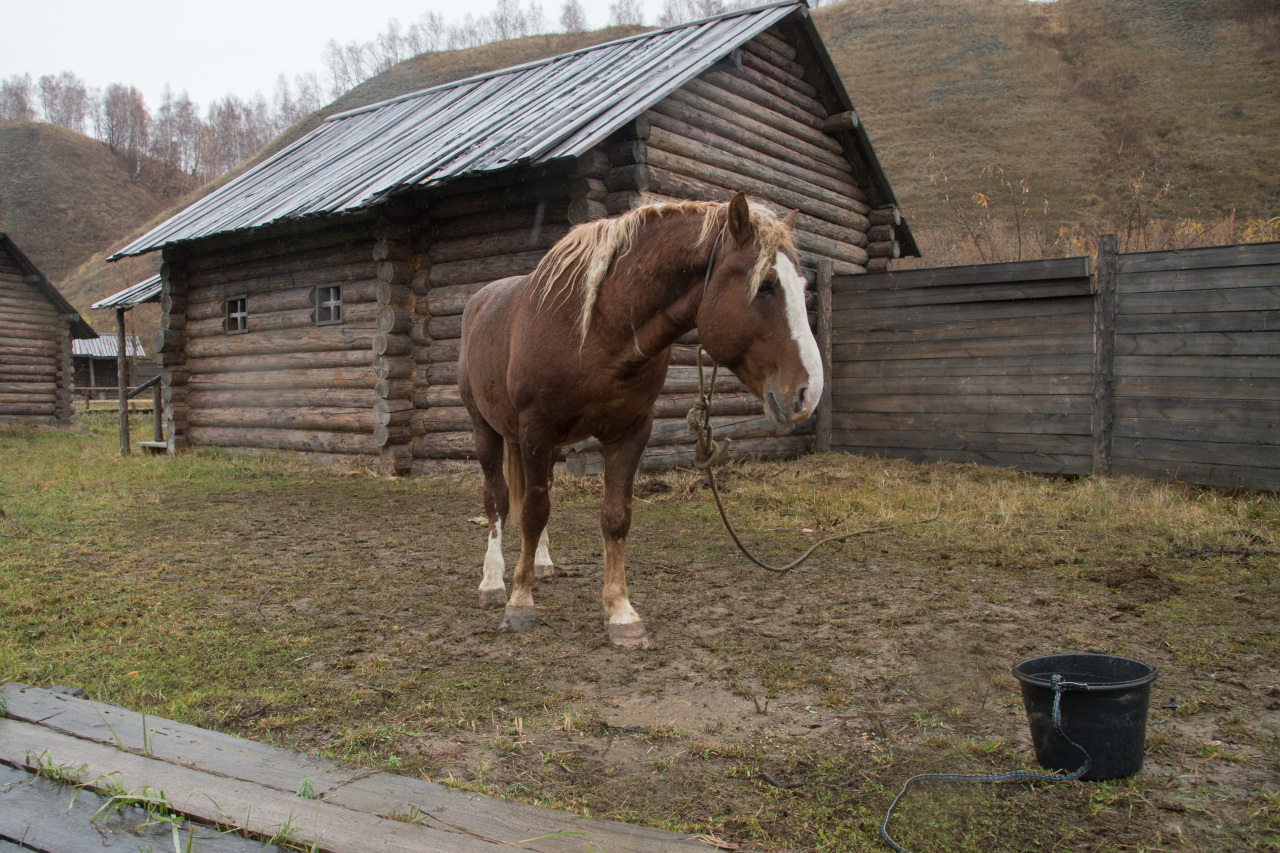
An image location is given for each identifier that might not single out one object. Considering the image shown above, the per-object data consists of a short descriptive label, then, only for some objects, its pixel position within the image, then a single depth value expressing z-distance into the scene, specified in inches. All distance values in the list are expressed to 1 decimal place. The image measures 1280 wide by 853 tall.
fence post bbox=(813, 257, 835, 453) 399.5
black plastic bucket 86.7
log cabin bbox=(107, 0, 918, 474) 333.1
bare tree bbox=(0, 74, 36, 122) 3270.2
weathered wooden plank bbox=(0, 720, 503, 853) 67.5
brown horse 121.6
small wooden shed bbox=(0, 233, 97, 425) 767.1
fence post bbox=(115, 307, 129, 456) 522.6
